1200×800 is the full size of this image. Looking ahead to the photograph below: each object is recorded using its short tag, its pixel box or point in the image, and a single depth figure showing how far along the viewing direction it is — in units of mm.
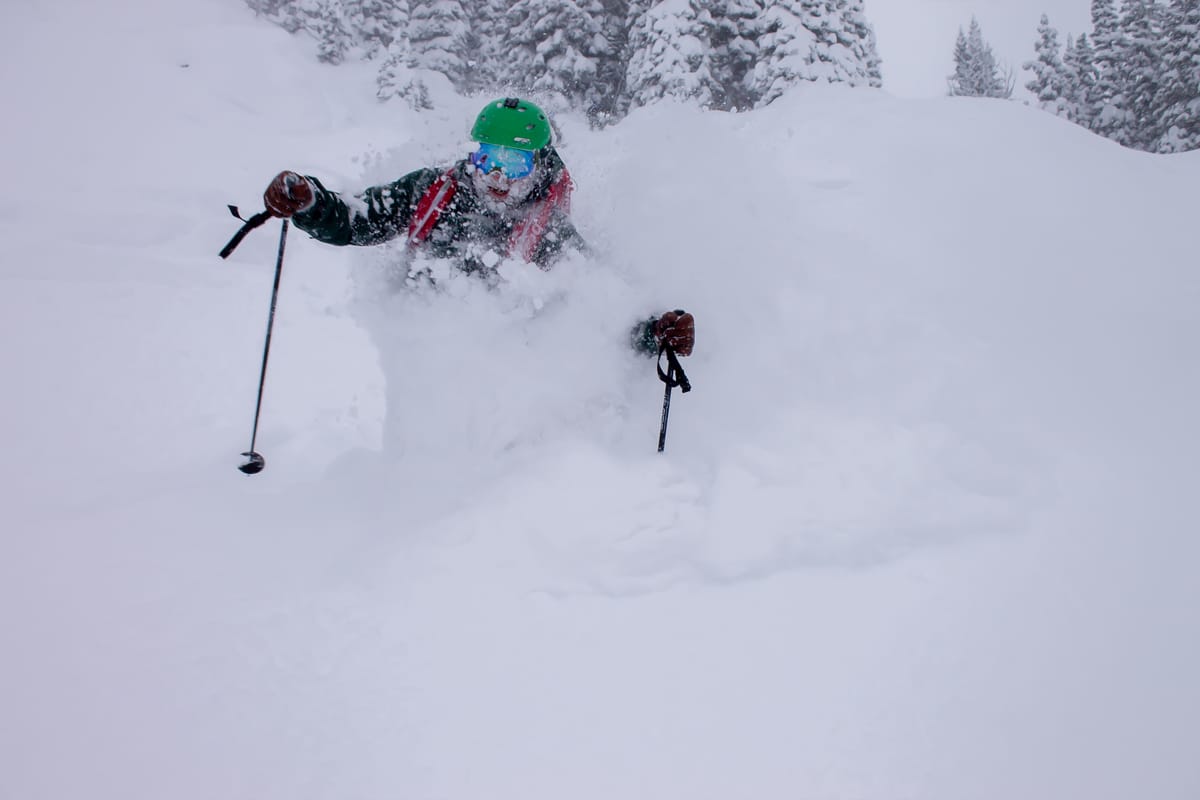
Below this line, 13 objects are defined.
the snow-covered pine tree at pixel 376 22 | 27734
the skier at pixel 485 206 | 3836
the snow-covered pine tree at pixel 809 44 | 14836
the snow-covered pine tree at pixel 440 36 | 25562
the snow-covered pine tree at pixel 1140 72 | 21094
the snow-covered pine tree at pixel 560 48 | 18266
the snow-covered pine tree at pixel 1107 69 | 21891
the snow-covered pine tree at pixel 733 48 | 17266
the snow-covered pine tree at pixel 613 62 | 19078
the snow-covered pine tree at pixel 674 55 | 15844
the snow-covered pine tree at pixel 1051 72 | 24109
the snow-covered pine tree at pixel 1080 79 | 23844
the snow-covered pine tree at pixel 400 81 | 23891
